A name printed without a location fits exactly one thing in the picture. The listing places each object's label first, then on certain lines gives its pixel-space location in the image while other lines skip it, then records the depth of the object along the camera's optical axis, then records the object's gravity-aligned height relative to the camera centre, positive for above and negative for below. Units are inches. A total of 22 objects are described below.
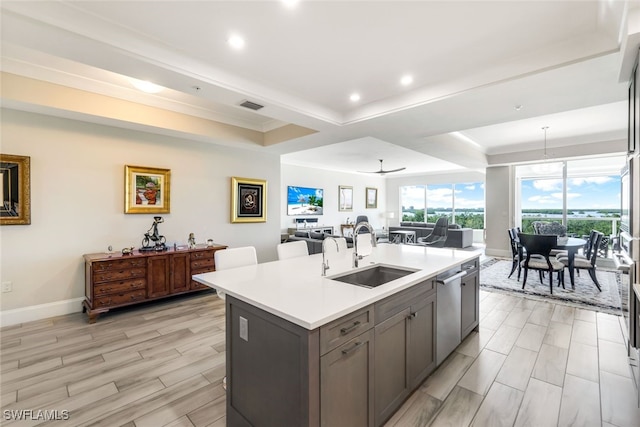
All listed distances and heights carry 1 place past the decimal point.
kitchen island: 51.1 -29.3
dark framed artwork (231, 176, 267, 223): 195.9 +8.3
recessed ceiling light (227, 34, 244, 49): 87.4 +55.5
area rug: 153.3 -50.5
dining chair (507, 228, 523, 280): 198.3 -26.8
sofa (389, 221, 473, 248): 339.3 -28.4
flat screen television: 346.9 +13.8
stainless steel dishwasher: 89.3 -34.7
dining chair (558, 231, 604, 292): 172.9 -33.3
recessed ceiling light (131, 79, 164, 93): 123.3 +57.4
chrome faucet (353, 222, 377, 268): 88.8 -10.0
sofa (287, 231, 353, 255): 209.8 -23.7
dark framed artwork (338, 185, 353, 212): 411.2 +19.5
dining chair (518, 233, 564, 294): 167.3 -26.3
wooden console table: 129.1 -33.8
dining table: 175.9 -23.9
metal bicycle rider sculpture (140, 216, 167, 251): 152.3 -16.5
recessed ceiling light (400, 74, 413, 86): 111.8 +55.0
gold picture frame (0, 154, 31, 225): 121.1 +9.5
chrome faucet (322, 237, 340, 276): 79.4 -16.6
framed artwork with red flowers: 152.8 +12.0
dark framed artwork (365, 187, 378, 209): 458.9 +22.4
